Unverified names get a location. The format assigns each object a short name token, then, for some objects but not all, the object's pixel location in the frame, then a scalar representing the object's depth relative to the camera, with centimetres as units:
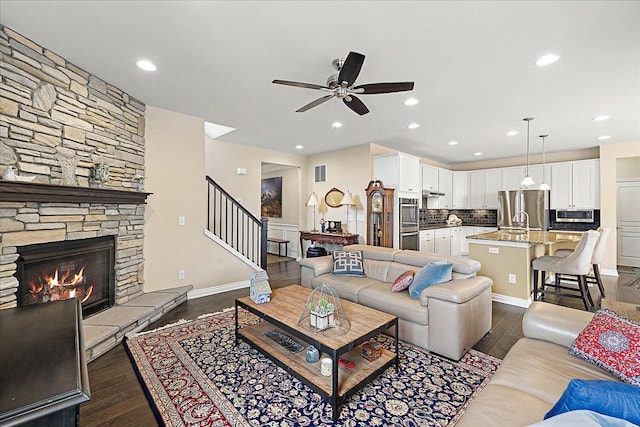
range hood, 710
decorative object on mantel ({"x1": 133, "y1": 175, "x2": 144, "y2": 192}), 358
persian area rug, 184
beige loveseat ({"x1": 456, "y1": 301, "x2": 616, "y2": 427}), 124
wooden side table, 74
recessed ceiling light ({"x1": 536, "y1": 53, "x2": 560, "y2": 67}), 254
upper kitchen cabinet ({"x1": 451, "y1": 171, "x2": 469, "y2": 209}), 785
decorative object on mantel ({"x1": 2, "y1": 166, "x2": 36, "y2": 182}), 216
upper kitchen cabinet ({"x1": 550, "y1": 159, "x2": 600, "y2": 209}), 596
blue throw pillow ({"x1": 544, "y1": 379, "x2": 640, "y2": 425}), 90
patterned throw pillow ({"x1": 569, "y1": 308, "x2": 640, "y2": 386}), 139
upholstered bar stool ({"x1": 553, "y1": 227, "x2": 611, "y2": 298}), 400
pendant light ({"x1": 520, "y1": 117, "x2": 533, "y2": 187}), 492
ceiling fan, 221
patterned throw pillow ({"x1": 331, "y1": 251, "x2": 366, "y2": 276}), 375
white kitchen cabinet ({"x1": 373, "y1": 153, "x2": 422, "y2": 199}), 561
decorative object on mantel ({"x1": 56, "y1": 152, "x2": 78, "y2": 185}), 273
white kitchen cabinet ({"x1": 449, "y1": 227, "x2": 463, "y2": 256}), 753
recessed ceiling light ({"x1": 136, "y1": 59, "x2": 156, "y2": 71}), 273
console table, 587
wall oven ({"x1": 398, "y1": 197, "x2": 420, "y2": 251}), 574
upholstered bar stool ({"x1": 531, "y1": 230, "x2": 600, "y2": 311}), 358
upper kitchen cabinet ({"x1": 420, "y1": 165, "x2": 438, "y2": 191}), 693
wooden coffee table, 185
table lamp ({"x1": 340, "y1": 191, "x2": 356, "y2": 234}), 602
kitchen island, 398
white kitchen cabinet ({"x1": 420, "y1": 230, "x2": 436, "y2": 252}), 643
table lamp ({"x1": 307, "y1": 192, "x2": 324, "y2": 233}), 673
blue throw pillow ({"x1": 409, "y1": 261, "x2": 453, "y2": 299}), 279
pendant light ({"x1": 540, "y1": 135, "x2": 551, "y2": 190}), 514
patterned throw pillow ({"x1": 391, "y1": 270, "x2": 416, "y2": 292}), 301
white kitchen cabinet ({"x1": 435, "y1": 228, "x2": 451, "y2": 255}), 694
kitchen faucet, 655
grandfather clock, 564
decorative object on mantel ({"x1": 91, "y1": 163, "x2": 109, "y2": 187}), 300
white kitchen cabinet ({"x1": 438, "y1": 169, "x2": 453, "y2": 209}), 746
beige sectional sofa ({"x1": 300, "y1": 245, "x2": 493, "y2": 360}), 250
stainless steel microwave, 616
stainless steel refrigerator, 650
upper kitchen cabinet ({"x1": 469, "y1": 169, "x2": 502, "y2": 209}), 736
